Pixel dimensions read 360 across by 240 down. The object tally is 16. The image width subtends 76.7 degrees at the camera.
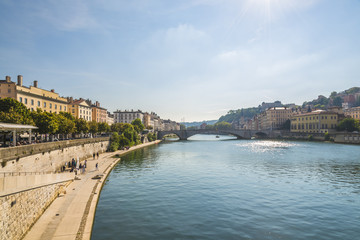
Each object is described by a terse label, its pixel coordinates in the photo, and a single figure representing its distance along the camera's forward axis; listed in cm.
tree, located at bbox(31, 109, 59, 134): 4184
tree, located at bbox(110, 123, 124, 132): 10562
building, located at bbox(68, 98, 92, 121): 9842
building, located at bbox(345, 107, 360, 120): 15635
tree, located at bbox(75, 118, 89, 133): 6359
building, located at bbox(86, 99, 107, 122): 12369
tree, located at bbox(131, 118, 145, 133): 13145
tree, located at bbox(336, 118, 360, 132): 11656
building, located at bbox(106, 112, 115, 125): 16488
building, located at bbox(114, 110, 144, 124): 17959
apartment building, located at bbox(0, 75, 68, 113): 5916
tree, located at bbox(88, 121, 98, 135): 7538
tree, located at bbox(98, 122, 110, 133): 8542
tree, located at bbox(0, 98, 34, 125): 3531
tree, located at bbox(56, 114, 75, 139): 4894
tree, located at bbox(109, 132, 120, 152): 7322
